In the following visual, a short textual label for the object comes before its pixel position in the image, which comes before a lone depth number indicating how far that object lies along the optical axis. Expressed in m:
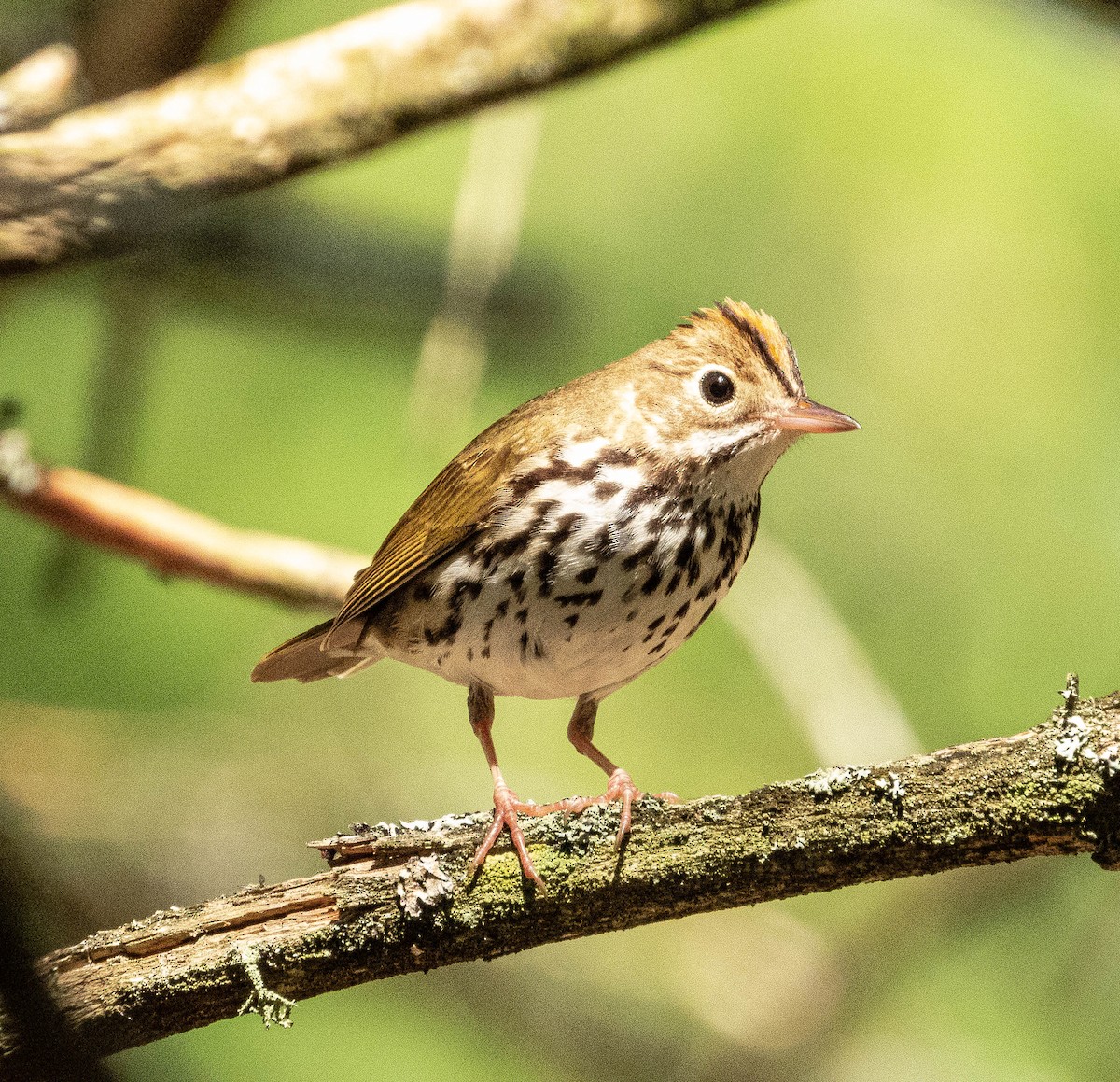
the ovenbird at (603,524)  6.45
